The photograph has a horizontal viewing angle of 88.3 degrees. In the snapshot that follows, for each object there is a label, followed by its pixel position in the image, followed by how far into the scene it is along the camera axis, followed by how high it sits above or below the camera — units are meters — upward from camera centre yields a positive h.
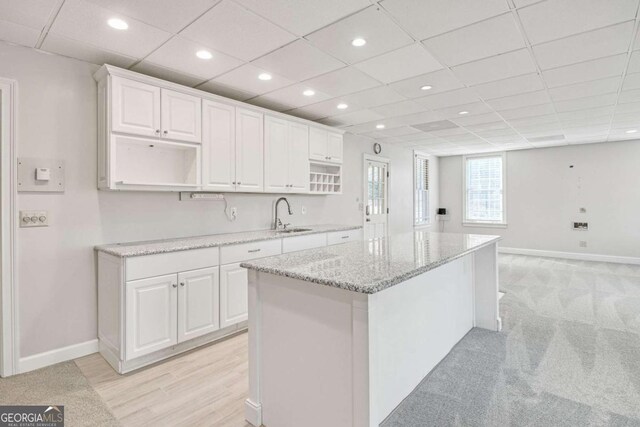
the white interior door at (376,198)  6.02 +0.28
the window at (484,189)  7.79 +0.55
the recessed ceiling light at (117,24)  2.15 +1.26
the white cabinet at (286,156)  3.90 +0.71
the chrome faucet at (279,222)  4.32 -0.12
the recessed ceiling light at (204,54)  2.60 +1.27
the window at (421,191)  7.57 +0.51
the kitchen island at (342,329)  1.44 -0.63
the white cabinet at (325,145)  4.50 +0.96
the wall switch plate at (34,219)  2.49 -0.04
